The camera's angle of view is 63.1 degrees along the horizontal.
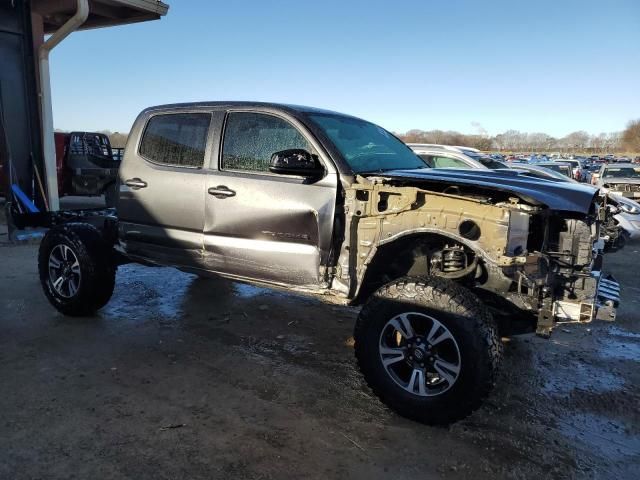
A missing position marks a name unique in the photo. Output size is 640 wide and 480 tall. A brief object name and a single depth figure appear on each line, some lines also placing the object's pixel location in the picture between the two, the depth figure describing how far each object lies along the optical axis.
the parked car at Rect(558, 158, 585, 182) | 21.42
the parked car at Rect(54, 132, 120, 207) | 12.73
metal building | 8.87
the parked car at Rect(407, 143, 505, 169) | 9.26
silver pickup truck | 3.07
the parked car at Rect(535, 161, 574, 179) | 15.51
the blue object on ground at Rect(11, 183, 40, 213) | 8.75
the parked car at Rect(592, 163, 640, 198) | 13.09
